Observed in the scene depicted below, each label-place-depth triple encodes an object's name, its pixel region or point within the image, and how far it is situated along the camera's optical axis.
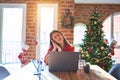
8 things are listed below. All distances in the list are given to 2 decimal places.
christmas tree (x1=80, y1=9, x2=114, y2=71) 4.91
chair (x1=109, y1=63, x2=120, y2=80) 2.41
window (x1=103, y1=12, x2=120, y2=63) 7.26
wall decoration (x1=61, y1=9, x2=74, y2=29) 4.77
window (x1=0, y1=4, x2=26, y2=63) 4.88
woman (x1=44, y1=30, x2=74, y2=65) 2.77
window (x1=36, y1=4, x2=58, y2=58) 4.81
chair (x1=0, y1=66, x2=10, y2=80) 2.18
